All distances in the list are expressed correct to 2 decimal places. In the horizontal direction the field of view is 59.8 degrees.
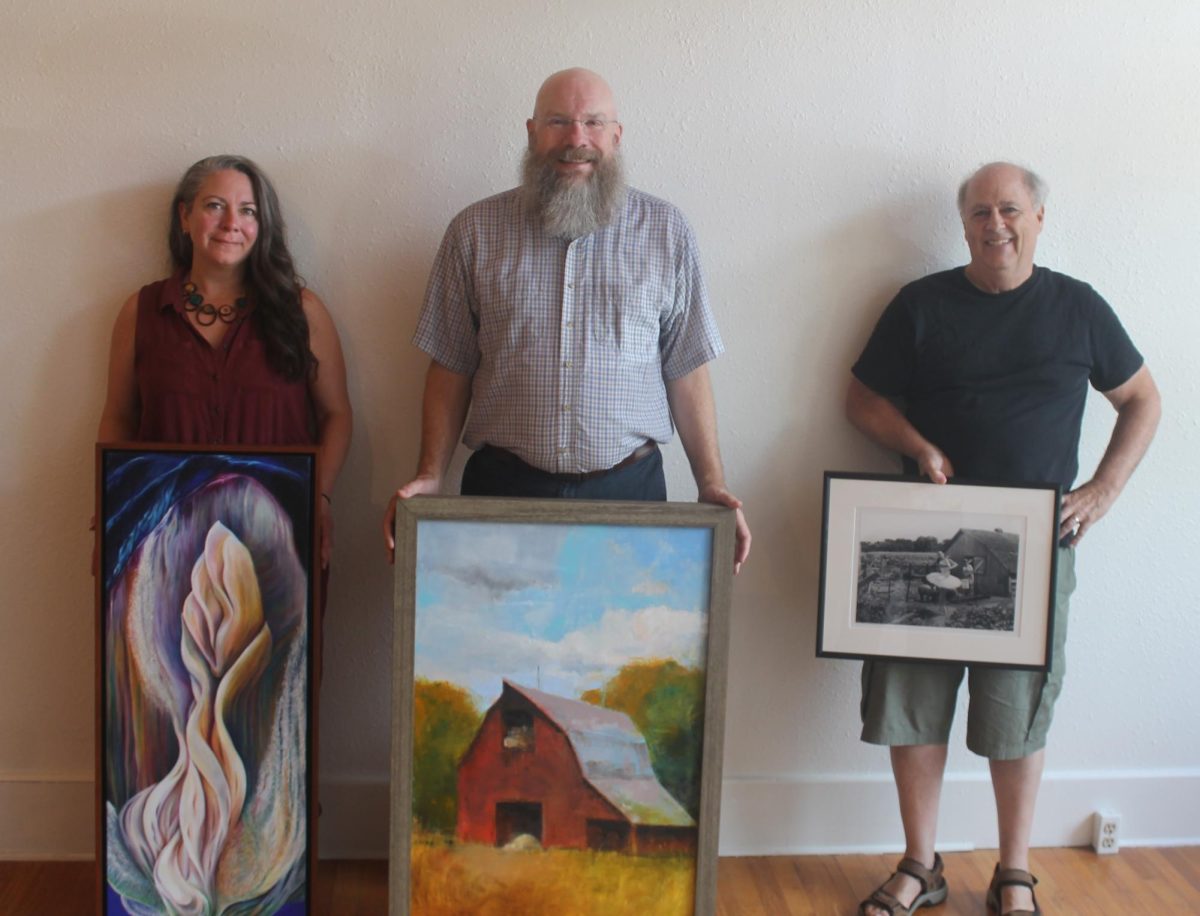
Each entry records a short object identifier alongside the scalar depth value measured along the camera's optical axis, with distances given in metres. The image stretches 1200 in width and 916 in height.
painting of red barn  1.96
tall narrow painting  2.05
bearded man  2.14
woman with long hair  2.23
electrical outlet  2.75
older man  2.36
